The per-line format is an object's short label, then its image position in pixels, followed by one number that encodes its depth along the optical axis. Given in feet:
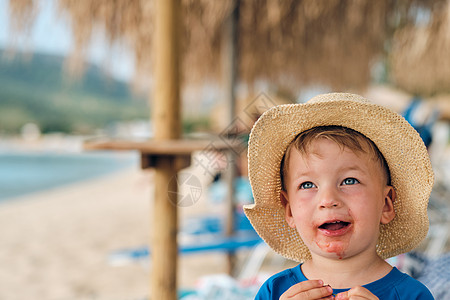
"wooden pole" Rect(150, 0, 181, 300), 5.98
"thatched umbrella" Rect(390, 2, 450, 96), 12.90
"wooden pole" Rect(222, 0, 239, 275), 11.71
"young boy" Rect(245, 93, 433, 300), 2.85
